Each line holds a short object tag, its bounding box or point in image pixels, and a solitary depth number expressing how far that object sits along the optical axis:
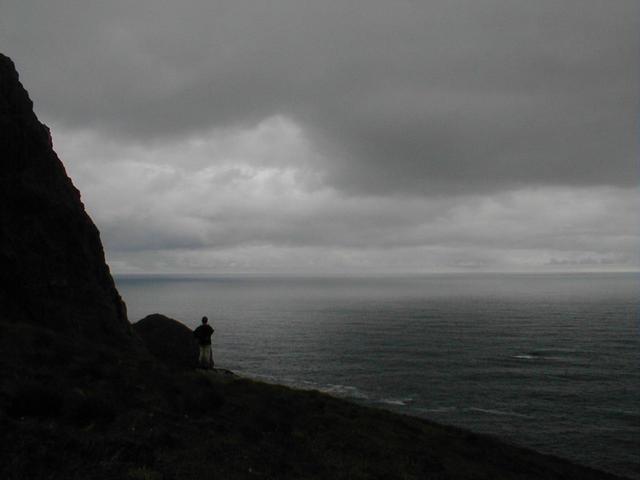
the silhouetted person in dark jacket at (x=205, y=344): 28.75
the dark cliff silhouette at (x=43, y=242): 25.92
